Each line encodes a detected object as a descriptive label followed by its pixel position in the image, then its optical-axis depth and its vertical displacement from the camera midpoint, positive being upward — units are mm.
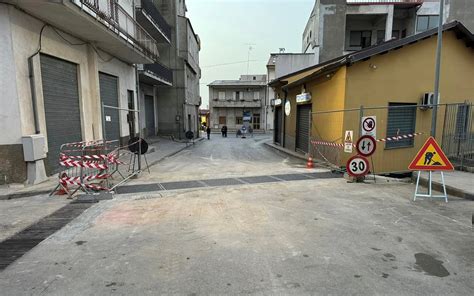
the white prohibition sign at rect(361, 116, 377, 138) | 8000 -121
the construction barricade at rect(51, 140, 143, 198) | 6504 -1474
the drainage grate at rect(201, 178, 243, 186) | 7957 -1866
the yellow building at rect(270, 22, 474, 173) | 10204 +1092
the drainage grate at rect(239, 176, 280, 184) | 8344 -1869
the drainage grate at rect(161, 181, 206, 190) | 7637 -1870
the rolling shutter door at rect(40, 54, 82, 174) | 8391 +482
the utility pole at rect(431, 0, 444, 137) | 7160 +1230
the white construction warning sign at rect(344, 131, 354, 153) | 8891 -748
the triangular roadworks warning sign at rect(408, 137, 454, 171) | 6285 -923
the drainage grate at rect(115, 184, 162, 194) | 7219 -1873
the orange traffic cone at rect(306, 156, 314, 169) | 10672 -1738
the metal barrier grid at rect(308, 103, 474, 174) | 10117 -586
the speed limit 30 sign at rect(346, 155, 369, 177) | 7789 -1328
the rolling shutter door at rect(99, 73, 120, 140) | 12147 +867
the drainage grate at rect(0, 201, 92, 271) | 3787 -1855
